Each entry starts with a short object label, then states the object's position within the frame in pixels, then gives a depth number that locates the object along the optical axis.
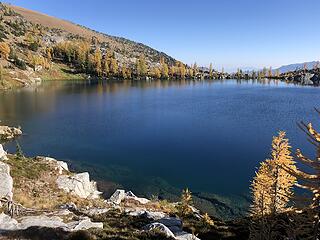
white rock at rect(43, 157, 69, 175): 28.86
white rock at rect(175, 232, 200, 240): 16.64
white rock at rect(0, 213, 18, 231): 14.99
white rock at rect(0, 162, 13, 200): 19.44
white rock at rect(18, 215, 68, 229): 15.44
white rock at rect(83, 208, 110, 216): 19.88
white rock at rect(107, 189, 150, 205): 26.15
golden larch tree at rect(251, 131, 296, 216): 22.72
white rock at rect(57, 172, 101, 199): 25.88
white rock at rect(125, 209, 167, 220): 19.95
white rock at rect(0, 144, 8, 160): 26.50
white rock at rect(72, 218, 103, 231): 15.85
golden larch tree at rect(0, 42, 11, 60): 131.08
